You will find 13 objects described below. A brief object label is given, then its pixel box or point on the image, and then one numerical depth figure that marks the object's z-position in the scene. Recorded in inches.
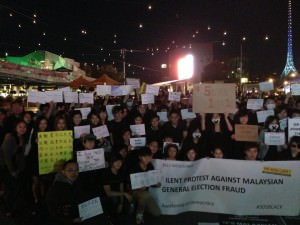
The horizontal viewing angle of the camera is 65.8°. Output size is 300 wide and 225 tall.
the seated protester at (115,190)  143.9
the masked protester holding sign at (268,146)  167.5
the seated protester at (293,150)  151.0
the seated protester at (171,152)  156.3
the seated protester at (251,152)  145.6
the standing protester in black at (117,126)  188.2
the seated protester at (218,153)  148.9
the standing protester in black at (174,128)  189.0
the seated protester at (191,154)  152.4
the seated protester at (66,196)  127.4
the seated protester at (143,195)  139.1
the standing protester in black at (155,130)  189.4
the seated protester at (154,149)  163.5
